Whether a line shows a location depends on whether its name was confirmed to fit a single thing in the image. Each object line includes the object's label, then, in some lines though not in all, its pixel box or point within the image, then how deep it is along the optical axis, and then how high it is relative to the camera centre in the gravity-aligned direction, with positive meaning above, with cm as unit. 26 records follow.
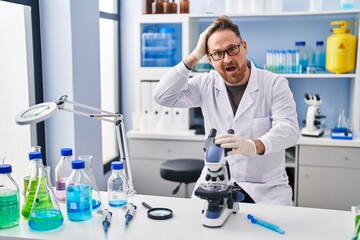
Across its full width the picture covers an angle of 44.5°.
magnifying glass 150 -53
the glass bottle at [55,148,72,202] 167 -43
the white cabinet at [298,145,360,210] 304 -80
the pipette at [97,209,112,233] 143 -52
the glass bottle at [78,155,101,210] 158 -46
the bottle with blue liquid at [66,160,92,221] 148 -45
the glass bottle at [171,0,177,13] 348 +43
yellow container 312 +9
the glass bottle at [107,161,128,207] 163 -48
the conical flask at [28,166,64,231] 141 -48
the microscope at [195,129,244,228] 143 -42
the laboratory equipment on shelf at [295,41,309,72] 339 +4
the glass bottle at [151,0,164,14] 347 +43
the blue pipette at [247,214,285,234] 141 -53
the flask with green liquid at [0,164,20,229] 142 -45
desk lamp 131 -18
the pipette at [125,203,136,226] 148 -52
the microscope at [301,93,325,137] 317 -41
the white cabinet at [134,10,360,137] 338 +18
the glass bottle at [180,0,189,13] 346 +43
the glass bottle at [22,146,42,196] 157 -41
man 192 -18
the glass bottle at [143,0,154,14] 350 +44
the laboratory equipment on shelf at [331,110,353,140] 305 -49
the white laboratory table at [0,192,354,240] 137 -54
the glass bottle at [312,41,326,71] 341 +3
